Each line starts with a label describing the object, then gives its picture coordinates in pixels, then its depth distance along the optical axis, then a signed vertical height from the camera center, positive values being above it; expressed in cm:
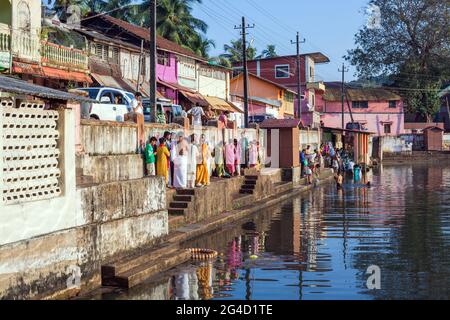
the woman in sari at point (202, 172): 2039 -74
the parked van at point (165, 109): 2645 +171
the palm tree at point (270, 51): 8606 +1290
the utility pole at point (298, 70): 4839 +567
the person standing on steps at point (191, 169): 1958 -60
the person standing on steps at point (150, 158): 1867 -25
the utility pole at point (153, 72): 2252 +270
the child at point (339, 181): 3448 -178
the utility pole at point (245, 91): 3566 +316
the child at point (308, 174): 3550 -144
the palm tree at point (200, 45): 5516 +905
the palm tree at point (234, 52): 7062 +1078
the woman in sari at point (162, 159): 1881 -28
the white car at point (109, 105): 2070 +150
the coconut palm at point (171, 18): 5078 +1055
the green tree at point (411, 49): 6732 +1053
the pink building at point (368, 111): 7331 +419
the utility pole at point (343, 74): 6938 +790
